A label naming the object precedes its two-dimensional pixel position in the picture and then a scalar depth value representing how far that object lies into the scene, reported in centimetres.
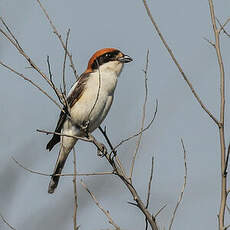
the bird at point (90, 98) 1116
